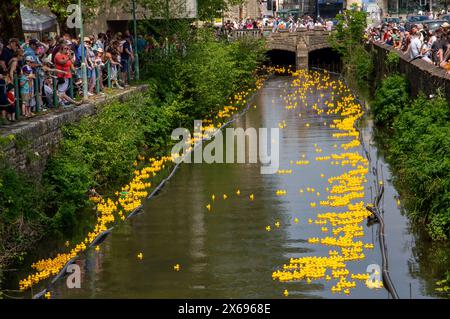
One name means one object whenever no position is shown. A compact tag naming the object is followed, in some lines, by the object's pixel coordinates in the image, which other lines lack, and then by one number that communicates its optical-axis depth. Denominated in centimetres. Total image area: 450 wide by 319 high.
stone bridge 7000
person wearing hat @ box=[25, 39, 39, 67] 2248
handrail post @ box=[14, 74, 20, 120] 2072
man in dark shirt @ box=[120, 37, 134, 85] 3266
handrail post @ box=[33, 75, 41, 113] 2206
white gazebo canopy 3607
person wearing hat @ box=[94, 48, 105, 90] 2839
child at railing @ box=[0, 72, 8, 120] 2059
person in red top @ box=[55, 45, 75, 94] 2428
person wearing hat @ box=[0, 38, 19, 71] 2088
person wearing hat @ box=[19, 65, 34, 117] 2127
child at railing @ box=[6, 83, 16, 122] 2084
